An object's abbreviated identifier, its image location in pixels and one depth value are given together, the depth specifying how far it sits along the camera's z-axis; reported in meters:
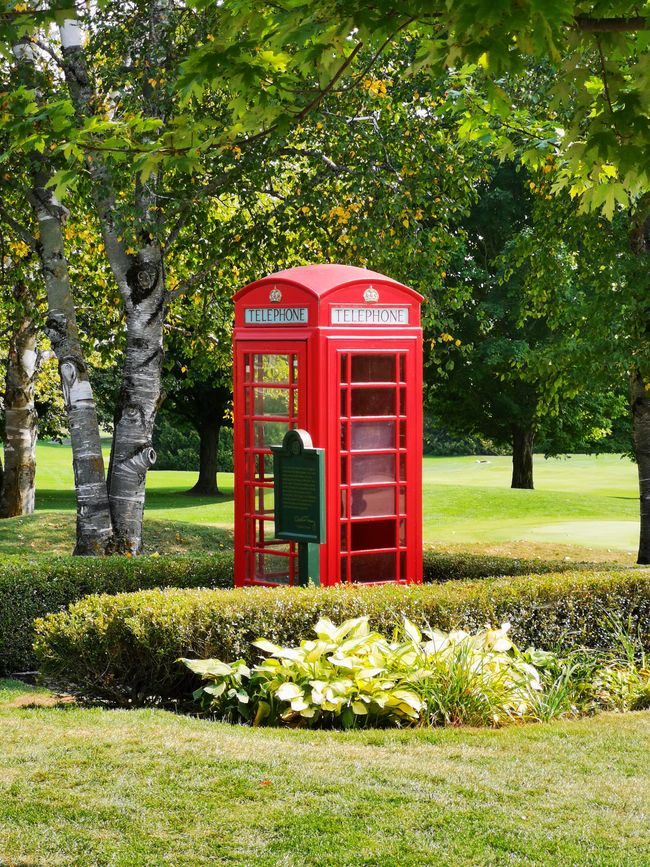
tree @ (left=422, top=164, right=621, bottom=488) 26.67
